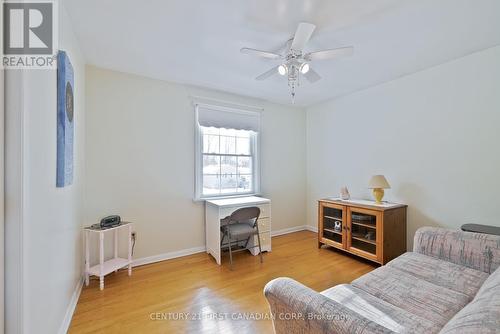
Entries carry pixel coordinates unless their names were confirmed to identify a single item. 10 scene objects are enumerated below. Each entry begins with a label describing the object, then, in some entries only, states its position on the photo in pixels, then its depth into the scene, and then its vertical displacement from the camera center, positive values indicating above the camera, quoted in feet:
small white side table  7.51 -3.50
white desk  9.62 -2.36
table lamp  9.47 -0.79
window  10.92 +0.84
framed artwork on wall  4.93 +1.20
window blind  10.82 +2.66
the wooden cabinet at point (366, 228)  8.77 -2.68
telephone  7.91 -1.92
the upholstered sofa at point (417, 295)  2.86 -2.65
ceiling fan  5.84 +3.35
